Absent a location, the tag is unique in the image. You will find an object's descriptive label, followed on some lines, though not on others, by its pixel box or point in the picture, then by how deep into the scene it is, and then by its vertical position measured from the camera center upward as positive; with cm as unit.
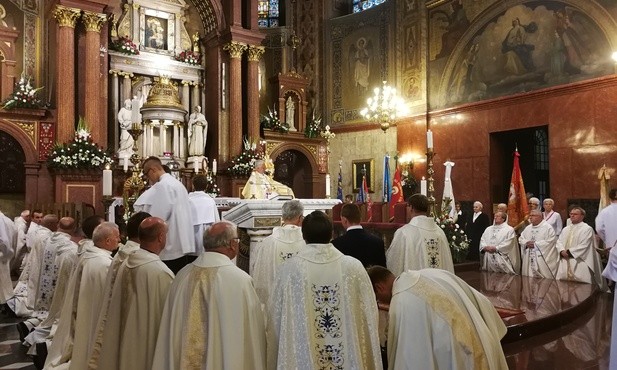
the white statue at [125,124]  1556 +186
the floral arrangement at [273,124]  1841 +214
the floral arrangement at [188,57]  1781 +428
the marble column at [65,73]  1420 +303
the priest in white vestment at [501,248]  1105 -126
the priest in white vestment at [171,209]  551 -20
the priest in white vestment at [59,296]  638 -124
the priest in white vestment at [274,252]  589 -69
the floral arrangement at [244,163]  1684 +77
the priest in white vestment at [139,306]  402 -87
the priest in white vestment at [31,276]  771 -135
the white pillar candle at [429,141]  905 +75
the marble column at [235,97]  1741 +290
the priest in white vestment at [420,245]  597 -64
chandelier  1481 +235
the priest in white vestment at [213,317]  355 -84
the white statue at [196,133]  1678 +170
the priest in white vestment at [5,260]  928 -120
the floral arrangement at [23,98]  1394 +237
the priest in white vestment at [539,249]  1062 -124
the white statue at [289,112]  1930 +266
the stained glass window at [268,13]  2083 +665
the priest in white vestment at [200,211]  697 -29
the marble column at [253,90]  1778 +320
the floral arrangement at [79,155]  1362 +86
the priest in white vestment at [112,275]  420 -68
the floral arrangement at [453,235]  1023 -91
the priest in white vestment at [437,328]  336 -89
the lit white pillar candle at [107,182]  931 +11
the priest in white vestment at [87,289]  495 -94
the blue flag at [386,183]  1476 +11
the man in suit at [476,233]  1245 -109
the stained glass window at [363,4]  1942 +660
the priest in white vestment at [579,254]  1029 -130
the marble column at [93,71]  1460 +317
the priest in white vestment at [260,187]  904 +1
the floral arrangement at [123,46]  1630 +427
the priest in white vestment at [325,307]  373 -82
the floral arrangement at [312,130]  1905 +200
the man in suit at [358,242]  493 -50
